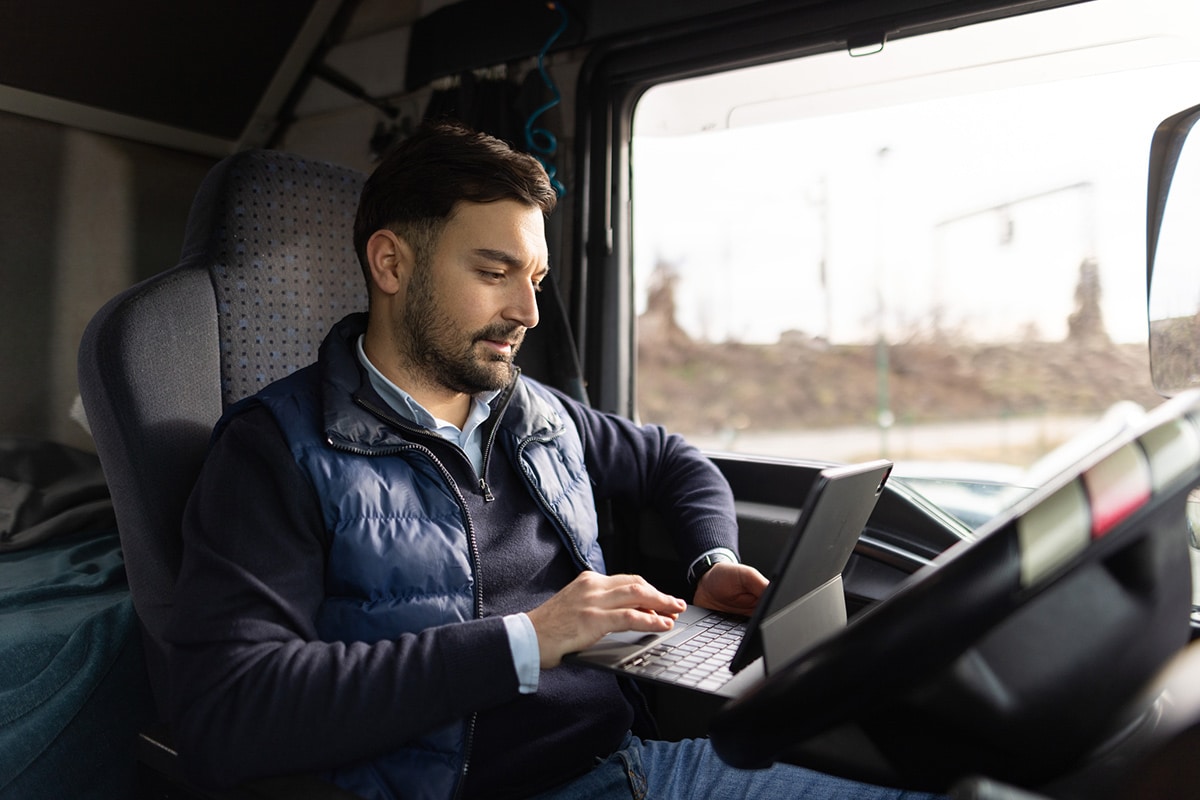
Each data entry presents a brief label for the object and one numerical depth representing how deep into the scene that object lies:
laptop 0.85
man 0.91
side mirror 1.27
